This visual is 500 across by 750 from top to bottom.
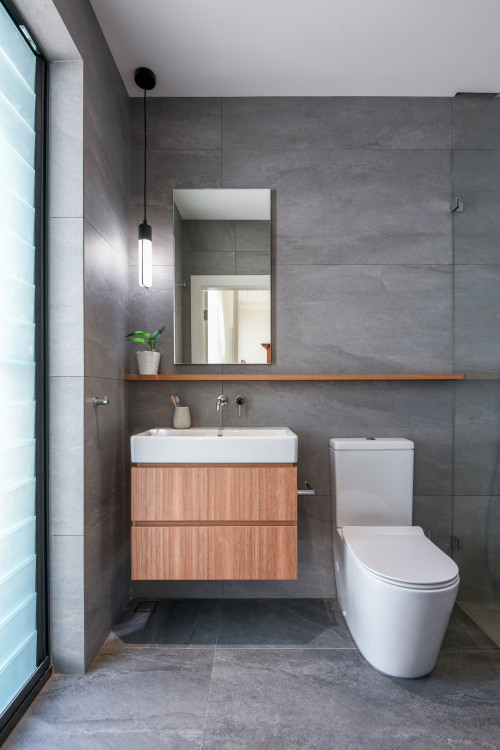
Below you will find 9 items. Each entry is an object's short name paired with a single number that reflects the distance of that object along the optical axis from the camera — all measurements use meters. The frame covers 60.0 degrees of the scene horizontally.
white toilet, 1.46
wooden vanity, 1.73
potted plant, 2.09
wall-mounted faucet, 2.10
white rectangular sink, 1.73
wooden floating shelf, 2.09
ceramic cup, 2.11
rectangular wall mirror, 2.19
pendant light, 1.92
